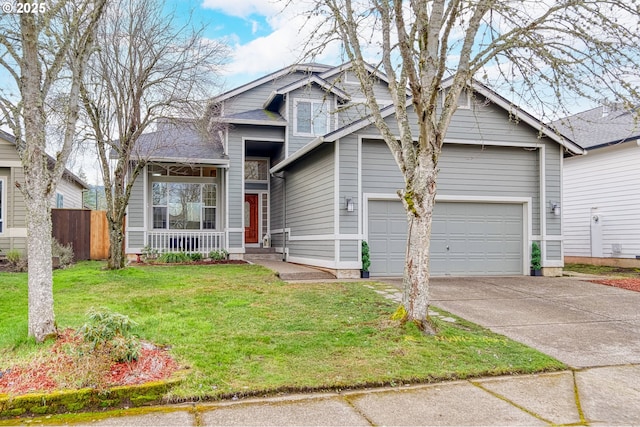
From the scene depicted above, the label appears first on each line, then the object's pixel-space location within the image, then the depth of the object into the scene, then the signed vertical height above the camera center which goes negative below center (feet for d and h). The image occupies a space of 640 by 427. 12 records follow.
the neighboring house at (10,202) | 46.11 +1.78
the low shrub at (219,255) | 48.78 -3.84
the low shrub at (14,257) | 41.50 -3.47
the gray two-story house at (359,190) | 37.32 +2.66
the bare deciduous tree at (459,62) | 19.24 +6.84
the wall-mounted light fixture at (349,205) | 36.22 +1.11
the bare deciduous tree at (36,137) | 16.01 +2.93
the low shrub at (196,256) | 48.19 -3.90
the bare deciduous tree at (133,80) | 37.09 +11.71
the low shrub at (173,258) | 46.83 -3.98
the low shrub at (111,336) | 14.11 -3.74
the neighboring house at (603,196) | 48.24 +2.60
